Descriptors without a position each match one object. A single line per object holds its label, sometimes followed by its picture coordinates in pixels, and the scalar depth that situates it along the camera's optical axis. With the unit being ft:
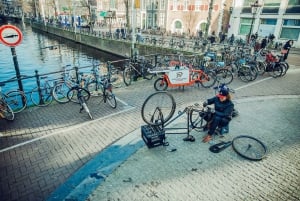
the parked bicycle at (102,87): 24.73
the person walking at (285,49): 43.90
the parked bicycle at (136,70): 33.36
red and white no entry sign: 20.99
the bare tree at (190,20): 108.78
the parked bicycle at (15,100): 22.90
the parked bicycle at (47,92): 24.76
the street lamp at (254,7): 50.01
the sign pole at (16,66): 22.95
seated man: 16.97
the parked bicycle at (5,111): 20.87
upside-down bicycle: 16.51
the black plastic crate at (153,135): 16.49
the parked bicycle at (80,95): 22.47
